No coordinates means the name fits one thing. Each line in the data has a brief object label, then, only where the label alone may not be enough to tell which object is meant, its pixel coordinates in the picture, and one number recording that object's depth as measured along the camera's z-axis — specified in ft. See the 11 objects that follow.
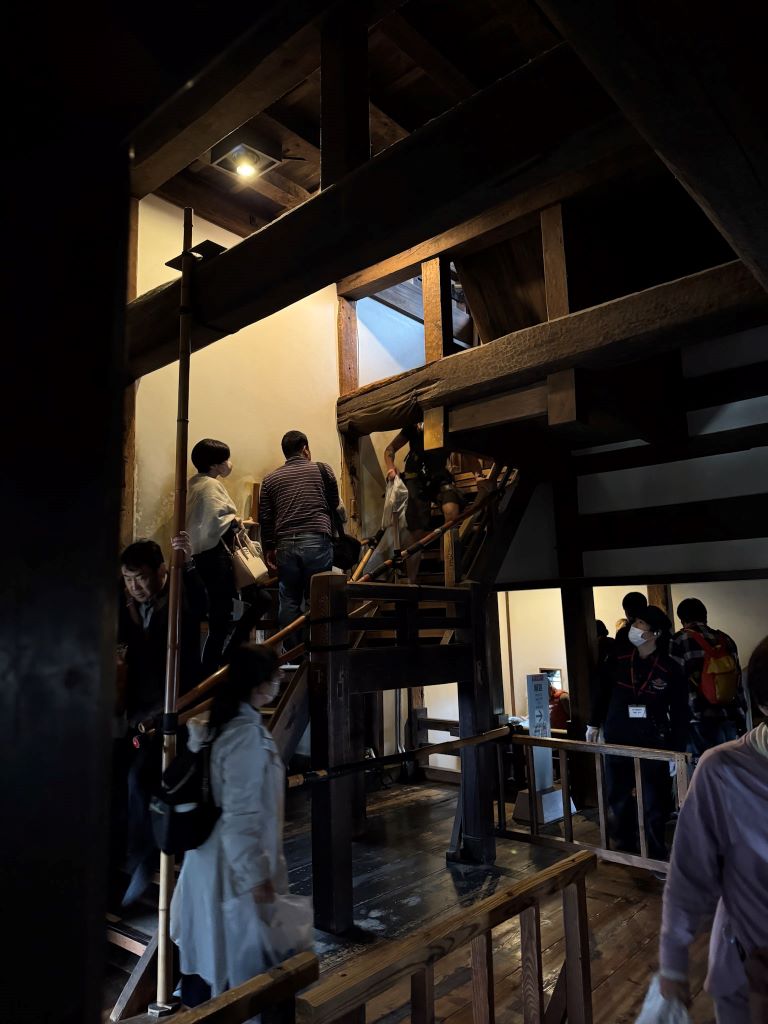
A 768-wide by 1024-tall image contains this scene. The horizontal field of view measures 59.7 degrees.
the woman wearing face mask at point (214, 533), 15.02
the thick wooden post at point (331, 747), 13.65
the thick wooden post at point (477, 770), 17.08
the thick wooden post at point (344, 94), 10.16
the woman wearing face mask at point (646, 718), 17.33
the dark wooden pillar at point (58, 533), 1.77
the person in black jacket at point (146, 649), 12.55
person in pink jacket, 5.85
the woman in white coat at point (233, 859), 8.63
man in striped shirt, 17.21
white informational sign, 20.07
